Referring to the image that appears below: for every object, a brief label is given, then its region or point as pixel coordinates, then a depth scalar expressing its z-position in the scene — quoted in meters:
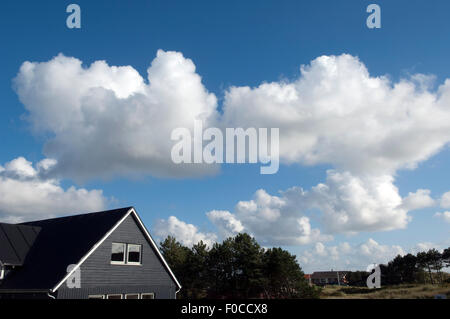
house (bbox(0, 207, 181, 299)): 22.61
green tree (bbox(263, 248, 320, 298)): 43.25
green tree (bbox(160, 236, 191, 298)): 48.41
